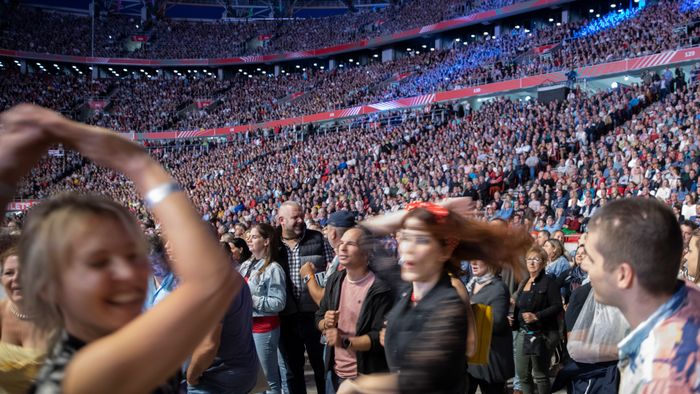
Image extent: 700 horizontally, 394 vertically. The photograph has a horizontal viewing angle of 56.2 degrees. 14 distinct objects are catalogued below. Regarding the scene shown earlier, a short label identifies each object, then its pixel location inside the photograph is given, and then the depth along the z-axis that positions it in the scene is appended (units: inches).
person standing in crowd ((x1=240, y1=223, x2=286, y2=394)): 199.6
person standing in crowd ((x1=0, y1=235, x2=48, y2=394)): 72.2
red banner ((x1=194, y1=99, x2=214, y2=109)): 1897.1
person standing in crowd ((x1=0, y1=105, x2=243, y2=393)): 43.0
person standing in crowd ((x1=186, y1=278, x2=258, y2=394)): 138.6
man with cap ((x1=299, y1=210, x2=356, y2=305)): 192.1
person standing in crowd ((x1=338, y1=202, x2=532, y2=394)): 91.7
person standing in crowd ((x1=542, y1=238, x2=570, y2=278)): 273.6
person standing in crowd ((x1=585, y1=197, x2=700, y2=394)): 62.9
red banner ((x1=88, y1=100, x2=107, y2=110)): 1911.9
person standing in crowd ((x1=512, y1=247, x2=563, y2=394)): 225.0
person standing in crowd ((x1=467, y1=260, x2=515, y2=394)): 176.7
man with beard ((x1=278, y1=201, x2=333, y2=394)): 226.3
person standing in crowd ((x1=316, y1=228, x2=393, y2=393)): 147.3
